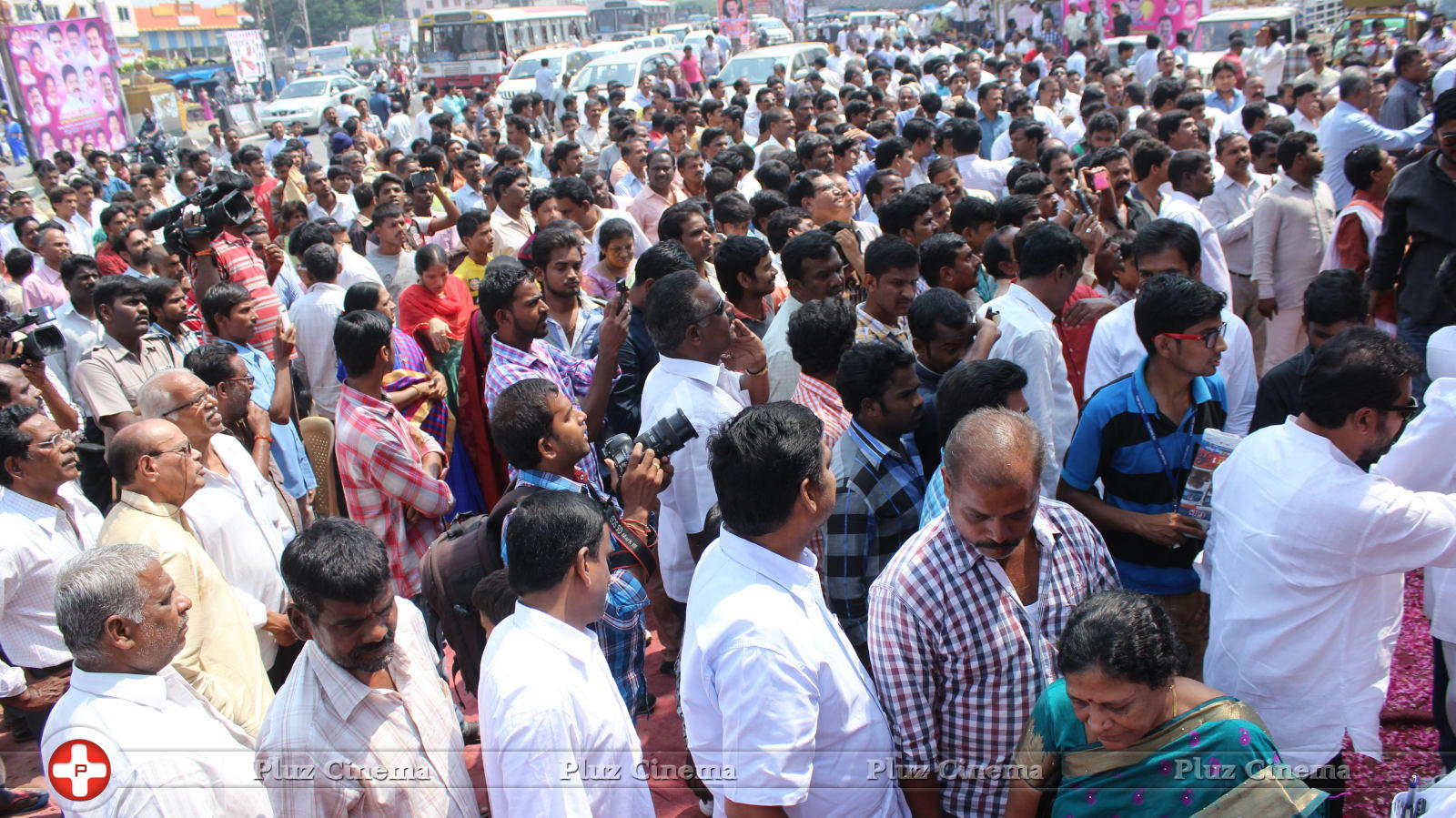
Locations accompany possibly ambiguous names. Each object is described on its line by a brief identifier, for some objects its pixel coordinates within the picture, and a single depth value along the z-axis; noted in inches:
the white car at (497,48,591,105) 902.7
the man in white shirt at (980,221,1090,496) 148.6
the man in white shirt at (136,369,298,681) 134.0
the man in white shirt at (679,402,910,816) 77.4
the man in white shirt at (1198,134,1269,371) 259.9
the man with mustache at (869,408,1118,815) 88.0
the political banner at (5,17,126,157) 753.6
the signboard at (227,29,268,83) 1396.4
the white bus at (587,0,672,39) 1608.0
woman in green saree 78.6
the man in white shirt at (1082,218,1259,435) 154.2
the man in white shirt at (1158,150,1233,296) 206.4
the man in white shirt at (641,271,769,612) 140.5
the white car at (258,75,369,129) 1071.6
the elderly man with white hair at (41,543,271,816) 86.9
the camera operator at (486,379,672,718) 113.3
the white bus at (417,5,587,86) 1138.7
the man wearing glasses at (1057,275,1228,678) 122.8
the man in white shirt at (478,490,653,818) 81.4
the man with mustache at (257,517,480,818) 86.7
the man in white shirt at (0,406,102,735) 136.5
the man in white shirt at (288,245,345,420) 230.7
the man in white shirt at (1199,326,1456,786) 93.6
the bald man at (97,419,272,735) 114.0
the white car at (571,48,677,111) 789.9
